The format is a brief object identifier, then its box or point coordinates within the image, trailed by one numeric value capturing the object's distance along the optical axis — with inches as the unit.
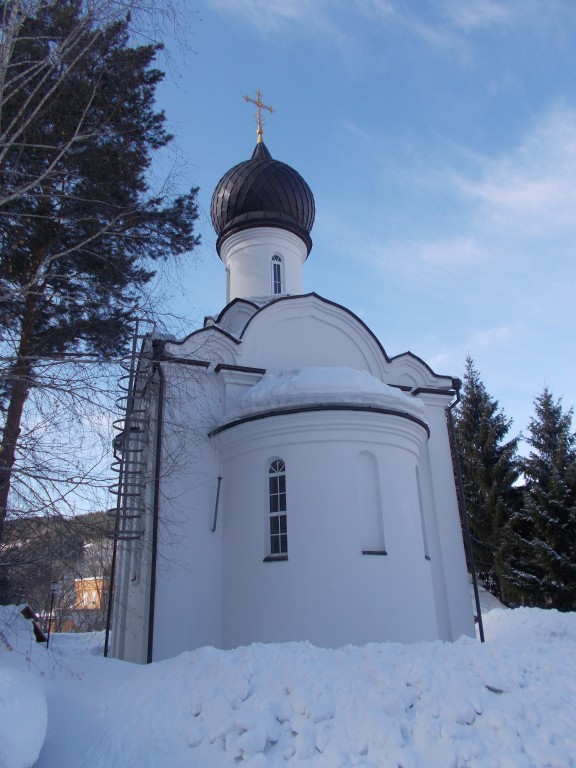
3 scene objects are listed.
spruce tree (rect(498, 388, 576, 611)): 561.9
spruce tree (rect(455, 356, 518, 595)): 674.8
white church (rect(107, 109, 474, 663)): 316.8
